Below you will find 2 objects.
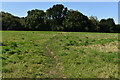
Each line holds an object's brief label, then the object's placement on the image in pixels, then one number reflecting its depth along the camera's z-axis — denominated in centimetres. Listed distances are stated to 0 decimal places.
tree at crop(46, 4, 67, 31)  4470
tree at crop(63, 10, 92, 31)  4417
